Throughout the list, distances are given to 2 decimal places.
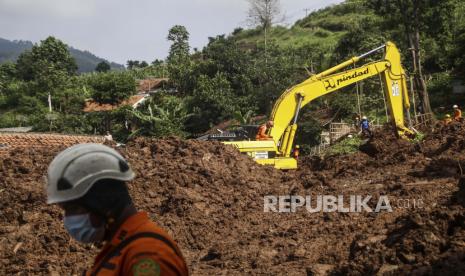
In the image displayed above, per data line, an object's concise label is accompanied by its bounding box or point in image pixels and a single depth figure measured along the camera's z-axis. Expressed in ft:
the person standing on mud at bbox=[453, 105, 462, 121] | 66.42
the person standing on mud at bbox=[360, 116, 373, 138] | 72.59
